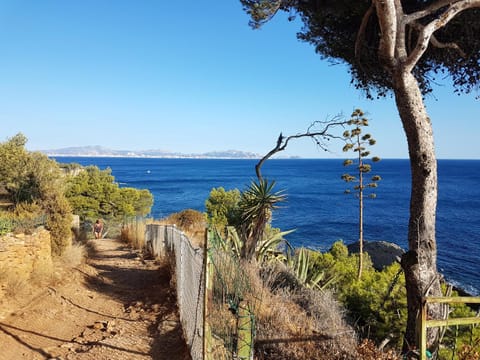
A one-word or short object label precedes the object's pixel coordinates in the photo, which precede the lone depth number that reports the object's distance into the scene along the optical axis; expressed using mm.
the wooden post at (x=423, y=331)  3062
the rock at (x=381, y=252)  29656
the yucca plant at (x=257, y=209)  9016
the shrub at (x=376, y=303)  7027
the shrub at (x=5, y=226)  8023
